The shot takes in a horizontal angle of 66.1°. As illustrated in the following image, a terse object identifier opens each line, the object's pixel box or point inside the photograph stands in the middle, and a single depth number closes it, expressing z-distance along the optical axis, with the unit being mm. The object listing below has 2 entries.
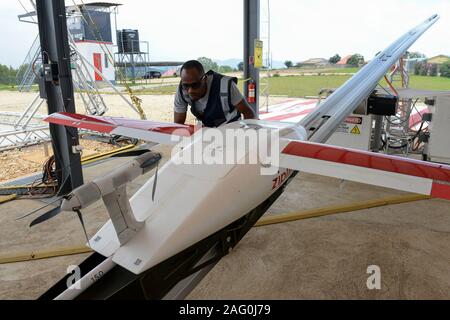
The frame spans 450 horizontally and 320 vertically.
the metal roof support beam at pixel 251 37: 6094
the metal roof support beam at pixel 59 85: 3660
